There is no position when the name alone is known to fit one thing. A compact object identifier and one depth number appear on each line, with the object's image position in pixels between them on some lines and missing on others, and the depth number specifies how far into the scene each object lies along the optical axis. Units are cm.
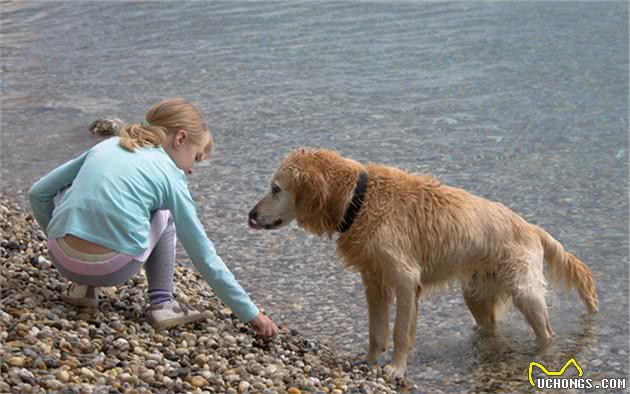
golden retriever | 617
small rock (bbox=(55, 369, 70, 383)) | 484
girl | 558
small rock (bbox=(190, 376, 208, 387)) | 524
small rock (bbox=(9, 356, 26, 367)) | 487
